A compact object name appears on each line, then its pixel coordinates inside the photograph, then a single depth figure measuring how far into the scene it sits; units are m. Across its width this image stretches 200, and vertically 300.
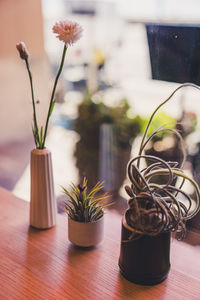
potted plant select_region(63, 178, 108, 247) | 0.80
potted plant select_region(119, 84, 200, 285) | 0.66
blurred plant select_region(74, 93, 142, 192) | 2.33
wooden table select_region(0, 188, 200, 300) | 0.69
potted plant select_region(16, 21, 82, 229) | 0.85
